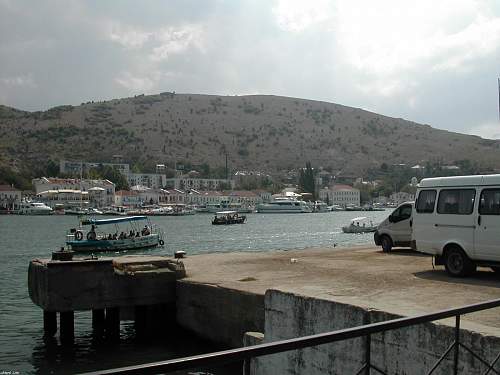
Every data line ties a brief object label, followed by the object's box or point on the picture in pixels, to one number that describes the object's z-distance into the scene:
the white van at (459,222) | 12.57
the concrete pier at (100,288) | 16.34
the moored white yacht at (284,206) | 170.00
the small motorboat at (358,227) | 81.12
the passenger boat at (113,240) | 53.78
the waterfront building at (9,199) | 182.38
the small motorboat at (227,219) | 110.81
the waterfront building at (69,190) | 187.75
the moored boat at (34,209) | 172.00
